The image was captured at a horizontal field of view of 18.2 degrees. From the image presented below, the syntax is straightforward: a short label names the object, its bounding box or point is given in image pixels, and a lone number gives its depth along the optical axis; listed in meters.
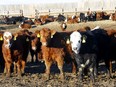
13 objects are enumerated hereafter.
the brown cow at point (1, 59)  13.86
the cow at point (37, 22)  41.41
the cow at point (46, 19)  42.91
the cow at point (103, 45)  12.46
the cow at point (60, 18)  43.56
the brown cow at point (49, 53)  12.04
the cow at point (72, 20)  39.62
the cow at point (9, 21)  45.92
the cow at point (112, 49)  12.88
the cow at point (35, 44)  14.86
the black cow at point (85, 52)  11.02
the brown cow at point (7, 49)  12.74
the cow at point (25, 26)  36.39
